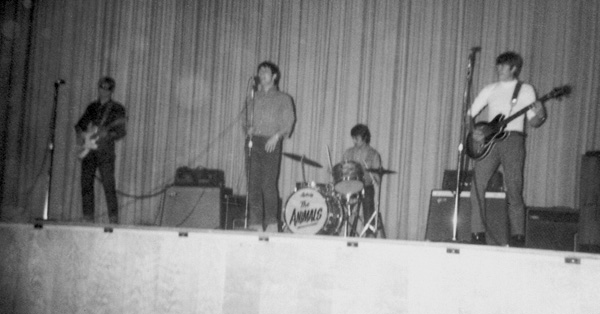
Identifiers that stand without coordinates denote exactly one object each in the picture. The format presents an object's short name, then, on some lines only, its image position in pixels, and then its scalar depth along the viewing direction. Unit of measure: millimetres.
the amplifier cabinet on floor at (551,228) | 4910
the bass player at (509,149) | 4207
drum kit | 5250
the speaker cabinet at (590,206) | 4223
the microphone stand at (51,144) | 4540
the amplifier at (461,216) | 5027
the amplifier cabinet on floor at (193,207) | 5816
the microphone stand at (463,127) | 4055
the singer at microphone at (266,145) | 5027
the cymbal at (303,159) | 5617
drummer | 6012
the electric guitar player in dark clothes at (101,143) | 5480
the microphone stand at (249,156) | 4853
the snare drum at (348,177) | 5270
